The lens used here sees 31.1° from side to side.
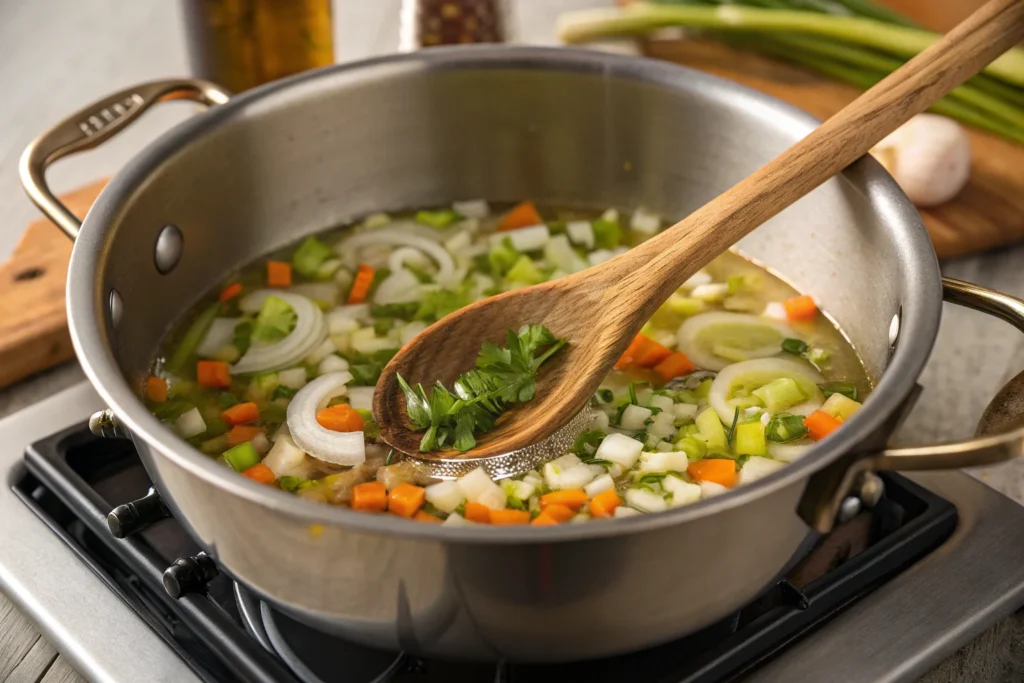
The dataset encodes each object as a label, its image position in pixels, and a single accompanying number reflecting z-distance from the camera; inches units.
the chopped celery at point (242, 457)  26.4
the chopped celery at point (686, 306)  29.5
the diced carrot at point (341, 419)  27.1
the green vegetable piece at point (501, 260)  30.3
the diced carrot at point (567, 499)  25.5
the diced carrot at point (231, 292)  29.7
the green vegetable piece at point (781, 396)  27.4
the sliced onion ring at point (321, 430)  26.6
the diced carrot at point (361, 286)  29.9
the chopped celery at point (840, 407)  27.1
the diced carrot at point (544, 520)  24.9
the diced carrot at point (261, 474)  26.3
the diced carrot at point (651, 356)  28.4
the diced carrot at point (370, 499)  25.4
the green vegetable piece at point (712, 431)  26.6
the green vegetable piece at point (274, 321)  29.0
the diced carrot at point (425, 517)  25.2
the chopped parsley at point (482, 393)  26.2
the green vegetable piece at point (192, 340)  28.6
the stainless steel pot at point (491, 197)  21.4
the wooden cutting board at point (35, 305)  29.8
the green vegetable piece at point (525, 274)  30.1
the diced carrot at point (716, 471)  25.9
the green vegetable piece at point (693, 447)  26.4
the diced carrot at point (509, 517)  24.9
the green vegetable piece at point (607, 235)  30.9
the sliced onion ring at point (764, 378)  27.5
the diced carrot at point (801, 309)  29.2
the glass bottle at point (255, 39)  33.8
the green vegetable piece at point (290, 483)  26.1
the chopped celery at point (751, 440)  26.6
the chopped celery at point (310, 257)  30.3
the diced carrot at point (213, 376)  28.2
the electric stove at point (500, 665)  24.7
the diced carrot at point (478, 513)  25.1
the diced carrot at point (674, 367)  28.2
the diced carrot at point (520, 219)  31.3
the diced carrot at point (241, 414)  27.5
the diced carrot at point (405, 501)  25.3
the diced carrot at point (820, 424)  26.7
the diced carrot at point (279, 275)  30.1
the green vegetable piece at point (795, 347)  28.6
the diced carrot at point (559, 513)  25.2
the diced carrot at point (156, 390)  27.9
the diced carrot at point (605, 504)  25.3
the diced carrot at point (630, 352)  28.4
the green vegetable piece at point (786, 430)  26.8
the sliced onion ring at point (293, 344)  28.6
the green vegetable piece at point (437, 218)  31.2
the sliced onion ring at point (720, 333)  28.6
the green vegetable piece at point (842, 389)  27.7
